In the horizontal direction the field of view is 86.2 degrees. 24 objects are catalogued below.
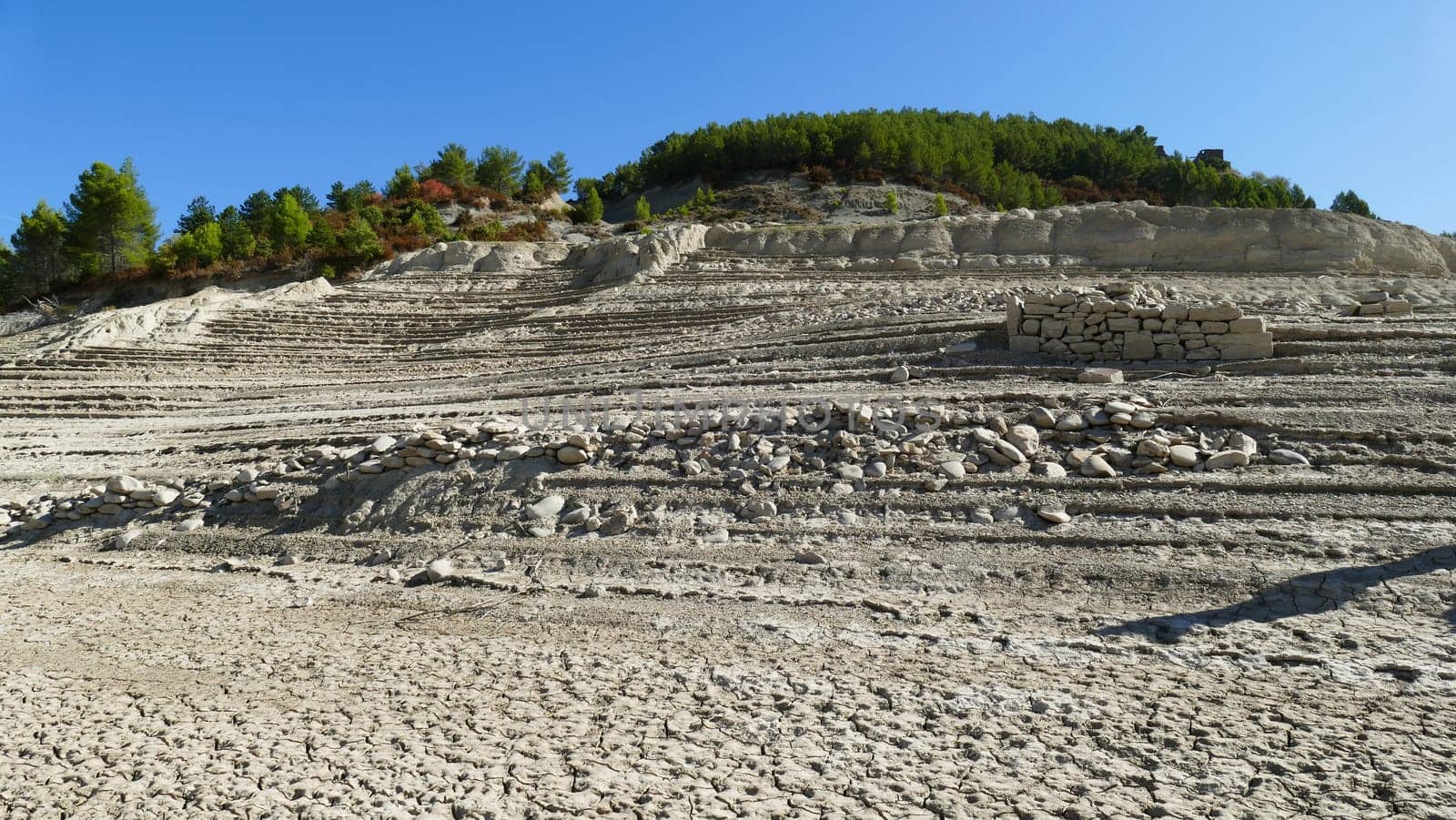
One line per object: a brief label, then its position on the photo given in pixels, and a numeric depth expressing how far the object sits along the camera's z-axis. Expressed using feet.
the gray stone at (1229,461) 19.16
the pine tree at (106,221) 103.96
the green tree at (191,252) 94.79
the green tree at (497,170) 144.36
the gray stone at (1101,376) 25.86
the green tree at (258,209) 113.60
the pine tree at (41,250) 109.60
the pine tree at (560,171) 148.25
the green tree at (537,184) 134.51
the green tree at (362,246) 86.84
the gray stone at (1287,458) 19.21
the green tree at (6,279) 109.19
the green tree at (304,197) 120.78
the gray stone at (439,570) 17.67
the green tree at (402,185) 128.26
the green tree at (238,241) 97.76
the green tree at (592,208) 118.11
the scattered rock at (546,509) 20.25
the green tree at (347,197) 121.29
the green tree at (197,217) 114.01
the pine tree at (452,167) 141.08
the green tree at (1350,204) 125.90
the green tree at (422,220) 98.07
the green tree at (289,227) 96.37
